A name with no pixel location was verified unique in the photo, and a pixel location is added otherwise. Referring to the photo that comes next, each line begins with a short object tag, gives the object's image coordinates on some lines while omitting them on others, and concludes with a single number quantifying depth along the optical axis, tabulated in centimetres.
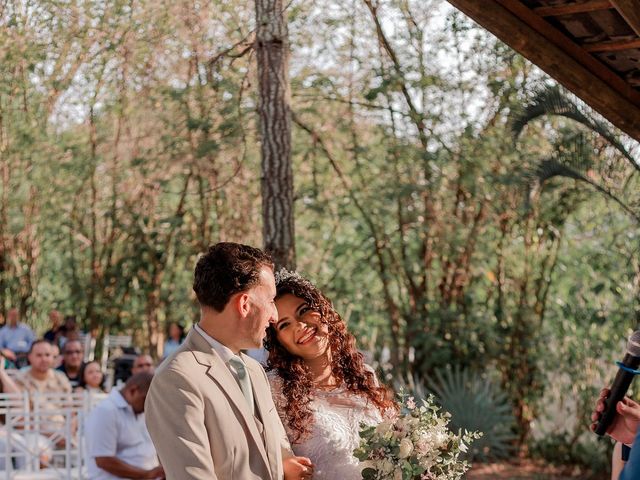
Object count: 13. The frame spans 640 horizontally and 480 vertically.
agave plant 1109
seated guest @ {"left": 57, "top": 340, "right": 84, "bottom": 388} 1027
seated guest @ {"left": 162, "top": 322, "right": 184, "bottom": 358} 1449
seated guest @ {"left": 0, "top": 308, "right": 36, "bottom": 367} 1490
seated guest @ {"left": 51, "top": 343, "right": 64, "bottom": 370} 876
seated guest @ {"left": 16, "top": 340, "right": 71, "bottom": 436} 872
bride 355
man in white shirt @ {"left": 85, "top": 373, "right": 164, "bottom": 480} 618
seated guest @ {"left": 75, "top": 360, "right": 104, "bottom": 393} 927
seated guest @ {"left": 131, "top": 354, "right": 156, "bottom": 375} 858
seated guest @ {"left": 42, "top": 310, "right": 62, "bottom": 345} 1603
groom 261
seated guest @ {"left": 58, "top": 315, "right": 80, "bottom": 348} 1522
